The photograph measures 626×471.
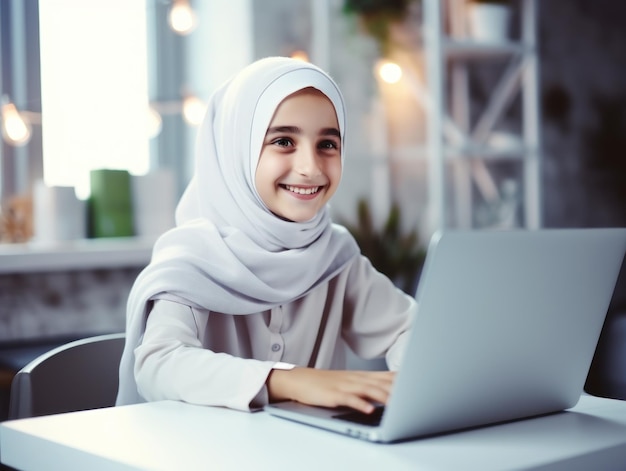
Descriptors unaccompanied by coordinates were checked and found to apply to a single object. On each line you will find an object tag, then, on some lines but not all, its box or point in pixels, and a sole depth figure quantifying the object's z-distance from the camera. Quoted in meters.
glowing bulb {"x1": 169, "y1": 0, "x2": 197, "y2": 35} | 2.78
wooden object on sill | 2.64
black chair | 1.23
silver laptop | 0.79
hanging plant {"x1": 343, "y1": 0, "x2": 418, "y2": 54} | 3.47
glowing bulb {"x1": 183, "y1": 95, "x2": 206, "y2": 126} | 2.89
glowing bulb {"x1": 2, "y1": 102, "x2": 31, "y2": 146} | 2.58
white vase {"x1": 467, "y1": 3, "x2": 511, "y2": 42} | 3.69
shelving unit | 3.44
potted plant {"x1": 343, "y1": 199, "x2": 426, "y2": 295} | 3.38
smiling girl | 1.25
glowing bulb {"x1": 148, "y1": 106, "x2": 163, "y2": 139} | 3.00
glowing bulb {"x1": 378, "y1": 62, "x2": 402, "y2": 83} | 3.45
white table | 0.77
